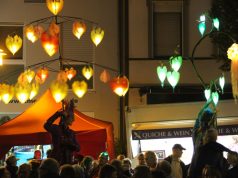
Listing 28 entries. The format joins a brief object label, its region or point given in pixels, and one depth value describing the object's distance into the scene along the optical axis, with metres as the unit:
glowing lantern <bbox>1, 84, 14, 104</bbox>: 15.23
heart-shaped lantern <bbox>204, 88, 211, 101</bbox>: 15.65
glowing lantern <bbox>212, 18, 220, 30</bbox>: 13.67
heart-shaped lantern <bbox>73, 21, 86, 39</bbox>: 15.14
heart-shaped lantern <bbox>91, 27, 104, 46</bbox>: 15.02
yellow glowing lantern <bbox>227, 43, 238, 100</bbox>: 10.74
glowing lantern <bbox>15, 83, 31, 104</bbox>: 14.98
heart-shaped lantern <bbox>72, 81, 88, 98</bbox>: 15.30
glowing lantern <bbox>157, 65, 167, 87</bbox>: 17.34
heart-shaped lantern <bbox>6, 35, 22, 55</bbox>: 14.87
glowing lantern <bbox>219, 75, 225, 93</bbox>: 17.20
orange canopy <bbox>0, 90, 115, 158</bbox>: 13.48
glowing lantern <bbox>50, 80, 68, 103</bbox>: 13.62
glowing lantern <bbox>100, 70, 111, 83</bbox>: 17.08
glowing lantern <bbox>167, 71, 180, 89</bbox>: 17.08
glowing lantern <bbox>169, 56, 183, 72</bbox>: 16.06
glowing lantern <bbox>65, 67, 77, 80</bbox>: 16.48
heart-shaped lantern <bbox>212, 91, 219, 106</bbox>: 15.07
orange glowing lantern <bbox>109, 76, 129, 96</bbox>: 14.97
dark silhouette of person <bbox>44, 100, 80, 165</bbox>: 10.25
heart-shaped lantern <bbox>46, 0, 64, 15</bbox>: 13.71
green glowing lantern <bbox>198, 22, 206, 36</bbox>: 14.77
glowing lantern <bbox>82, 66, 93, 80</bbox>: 16.70
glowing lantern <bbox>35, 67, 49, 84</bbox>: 16.47
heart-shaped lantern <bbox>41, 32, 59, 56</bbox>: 13.90
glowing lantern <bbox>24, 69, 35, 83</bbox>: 15.93
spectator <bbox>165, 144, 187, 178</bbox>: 10.26
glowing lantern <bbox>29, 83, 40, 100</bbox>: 15.55
